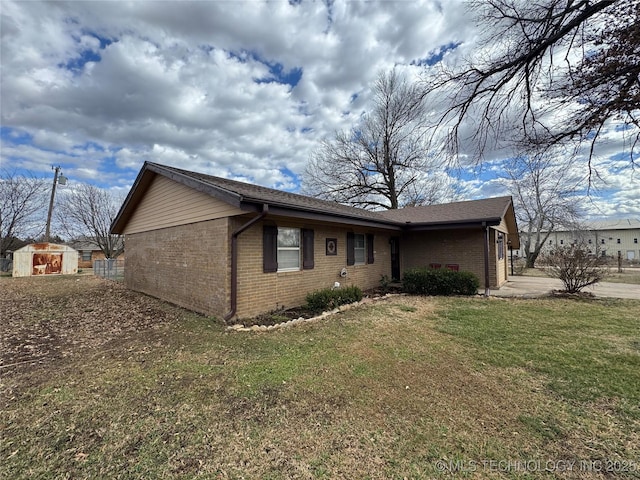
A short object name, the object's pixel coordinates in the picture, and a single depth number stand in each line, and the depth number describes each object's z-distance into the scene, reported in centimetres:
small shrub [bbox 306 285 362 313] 738
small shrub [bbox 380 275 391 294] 1092
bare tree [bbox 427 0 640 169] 353
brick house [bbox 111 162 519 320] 647
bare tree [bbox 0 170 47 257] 2123
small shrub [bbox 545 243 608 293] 871
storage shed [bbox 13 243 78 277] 1717
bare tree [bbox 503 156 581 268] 2484
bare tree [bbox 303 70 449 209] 2187
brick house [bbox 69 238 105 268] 2778
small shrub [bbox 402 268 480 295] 948
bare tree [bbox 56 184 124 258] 2581
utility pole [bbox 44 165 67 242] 2072
